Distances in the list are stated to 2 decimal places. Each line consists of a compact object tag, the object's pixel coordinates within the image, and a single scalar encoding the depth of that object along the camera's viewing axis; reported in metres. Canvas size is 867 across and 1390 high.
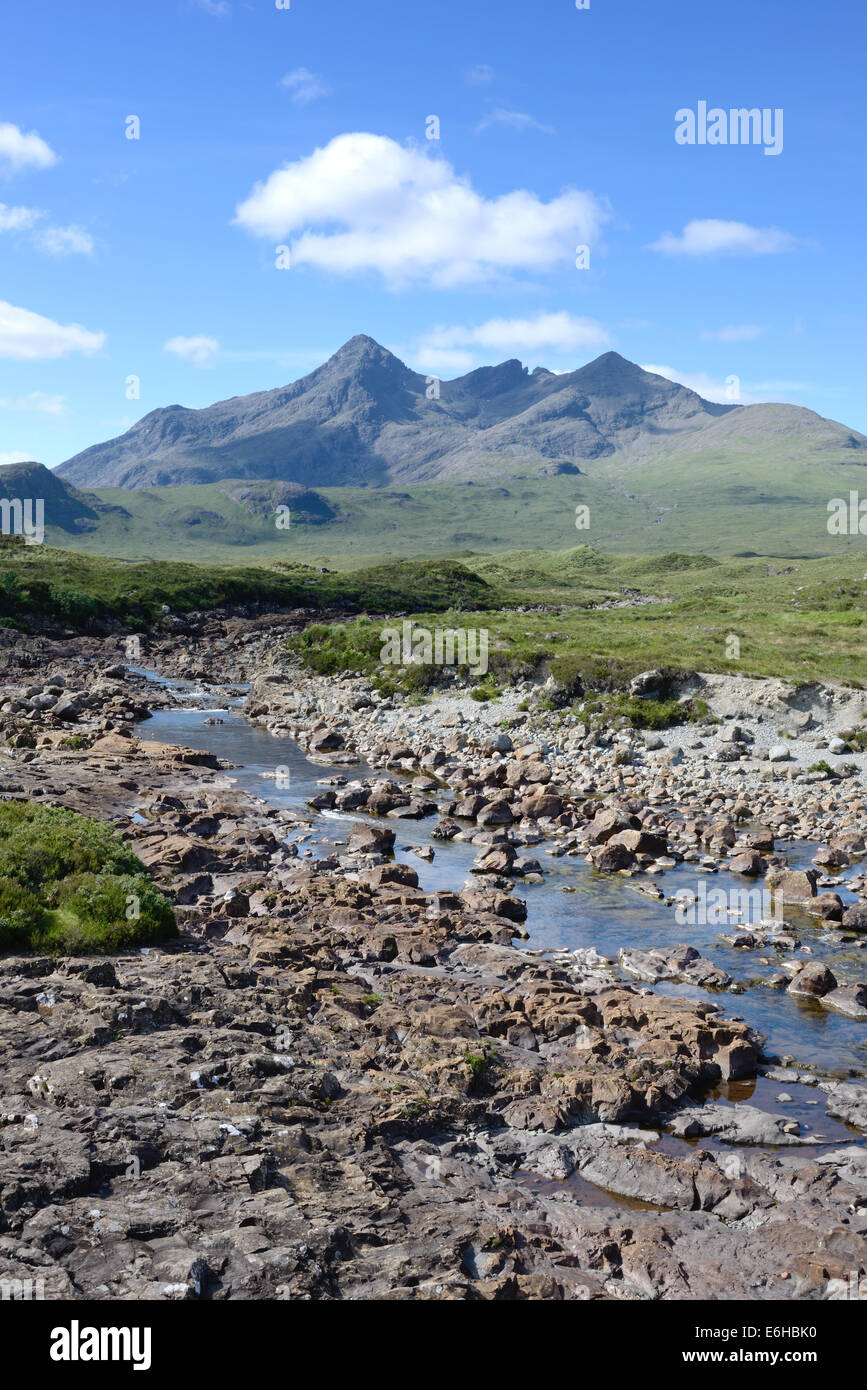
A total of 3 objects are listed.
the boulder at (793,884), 27.91
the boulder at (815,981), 21.77
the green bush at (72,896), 20.56
